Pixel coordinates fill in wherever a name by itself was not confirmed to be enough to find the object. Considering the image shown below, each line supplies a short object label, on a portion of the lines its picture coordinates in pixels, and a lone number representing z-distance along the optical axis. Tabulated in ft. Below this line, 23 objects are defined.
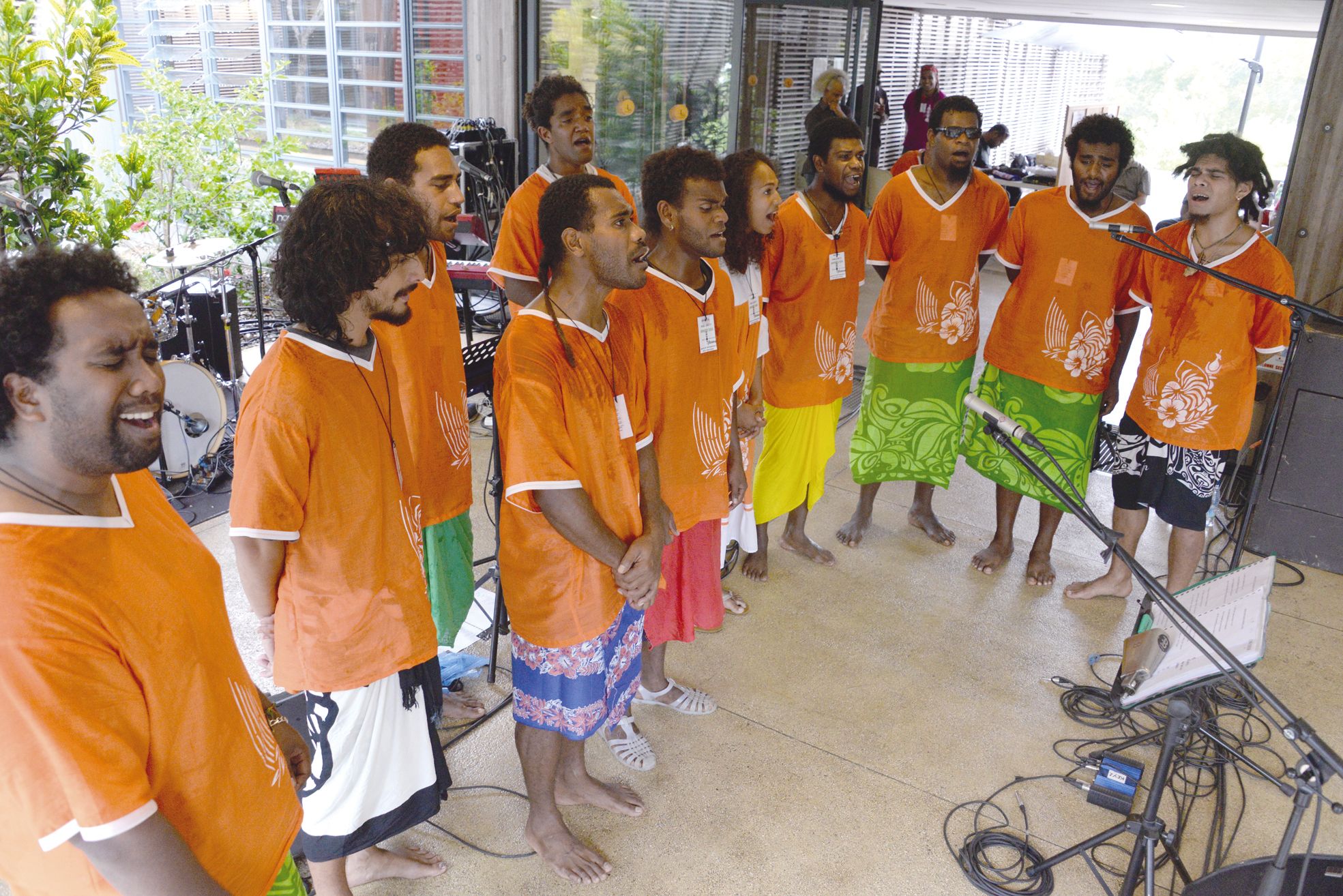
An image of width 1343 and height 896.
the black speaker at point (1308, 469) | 12.55
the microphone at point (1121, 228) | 8.16
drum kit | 13.76
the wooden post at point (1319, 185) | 12.36
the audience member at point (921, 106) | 30.42
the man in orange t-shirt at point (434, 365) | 7.39
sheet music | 5.35
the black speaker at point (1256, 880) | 6.56
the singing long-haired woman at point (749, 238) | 9.41
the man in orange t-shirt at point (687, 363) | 7.72
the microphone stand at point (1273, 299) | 8.12
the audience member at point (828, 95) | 20.56
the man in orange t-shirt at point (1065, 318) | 10.69
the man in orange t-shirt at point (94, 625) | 3.20
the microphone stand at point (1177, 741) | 4.58
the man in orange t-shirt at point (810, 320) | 10.73
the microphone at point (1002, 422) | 5.88
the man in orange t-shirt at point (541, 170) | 9.55
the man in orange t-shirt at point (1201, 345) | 9.68
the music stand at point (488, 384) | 9.11
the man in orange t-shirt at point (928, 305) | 11.45
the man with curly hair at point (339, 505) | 5.17
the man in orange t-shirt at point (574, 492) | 6.17
